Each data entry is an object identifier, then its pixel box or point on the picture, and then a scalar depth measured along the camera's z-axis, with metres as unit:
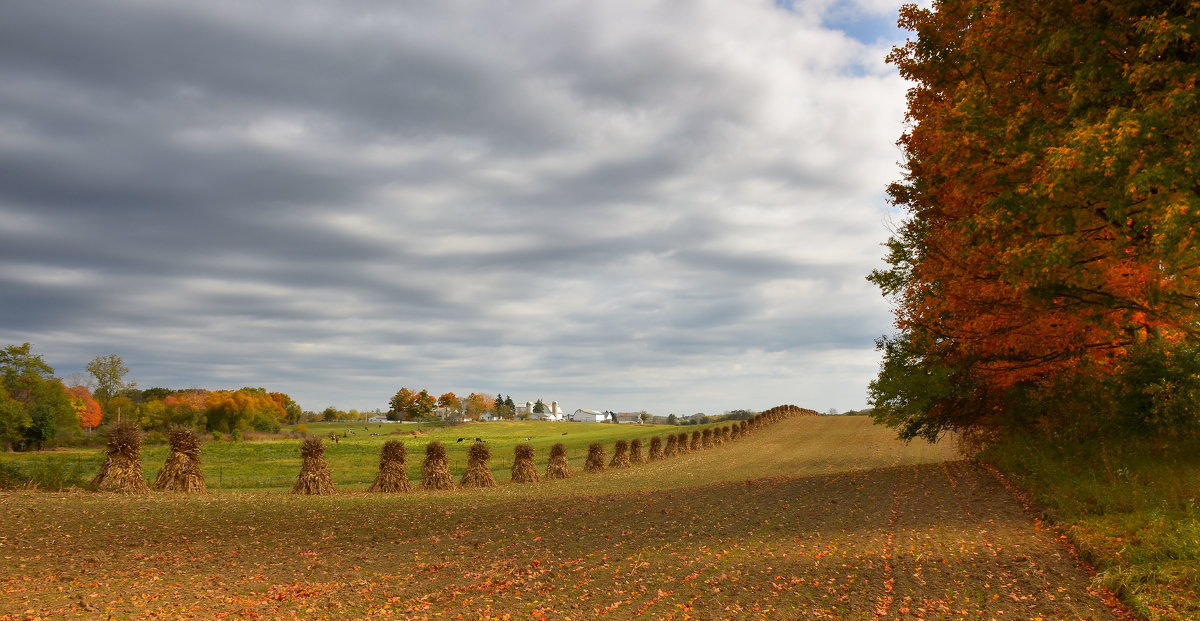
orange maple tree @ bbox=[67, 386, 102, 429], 88.44
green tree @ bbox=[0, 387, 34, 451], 60.09
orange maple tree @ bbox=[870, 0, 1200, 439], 9.94
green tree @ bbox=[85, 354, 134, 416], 99.69
